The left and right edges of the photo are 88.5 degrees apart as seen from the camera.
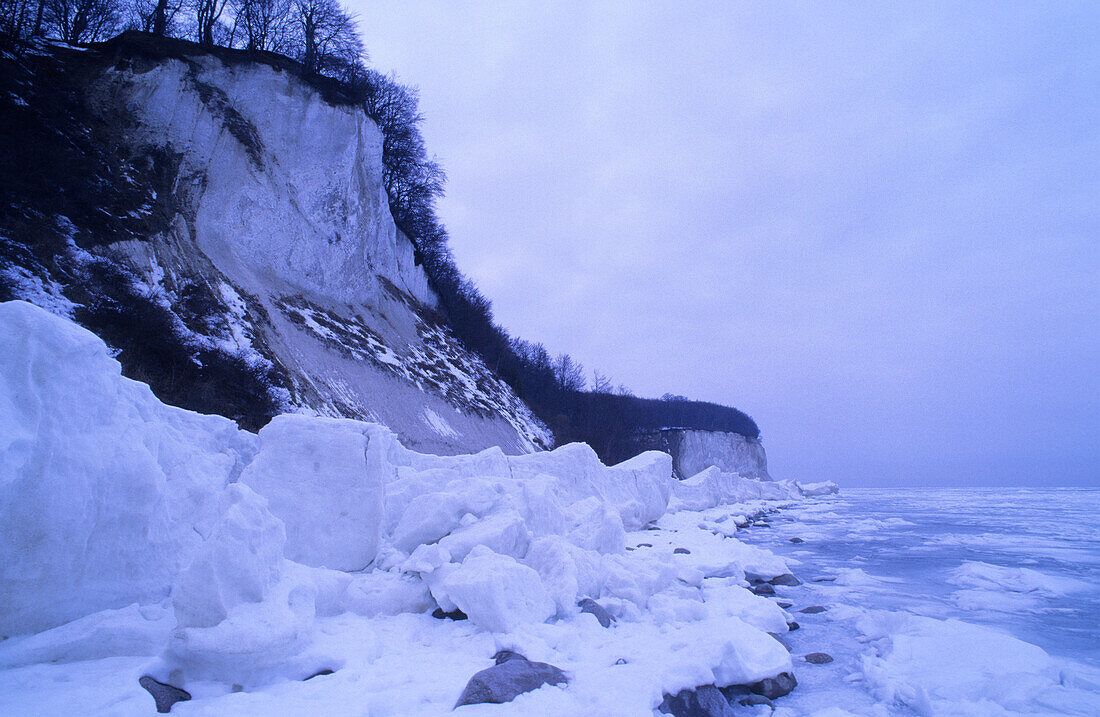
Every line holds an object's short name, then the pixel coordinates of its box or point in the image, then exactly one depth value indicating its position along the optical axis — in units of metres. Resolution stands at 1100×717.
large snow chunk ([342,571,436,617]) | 4.58
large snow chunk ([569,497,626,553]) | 6.66
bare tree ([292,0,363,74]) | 23.05
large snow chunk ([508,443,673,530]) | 10.47
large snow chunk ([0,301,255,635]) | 2.90
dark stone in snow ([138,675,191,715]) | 2.73
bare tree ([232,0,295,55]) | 22.77
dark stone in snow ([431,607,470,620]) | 4.59
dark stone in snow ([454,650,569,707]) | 3.15
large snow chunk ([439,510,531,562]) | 5.27
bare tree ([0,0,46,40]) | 16.19
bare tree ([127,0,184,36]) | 20.72
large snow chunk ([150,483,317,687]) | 3.06
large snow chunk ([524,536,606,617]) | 4.95
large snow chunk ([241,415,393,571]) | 5.06
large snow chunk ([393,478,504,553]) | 5.74
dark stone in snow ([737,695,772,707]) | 3.71
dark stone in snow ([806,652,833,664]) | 4.53
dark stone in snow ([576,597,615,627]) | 4.81
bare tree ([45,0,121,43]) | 22.03
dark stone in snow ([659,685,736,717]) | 3.36
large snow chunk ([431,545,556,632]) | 4.25
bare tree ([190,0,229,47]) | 21.45
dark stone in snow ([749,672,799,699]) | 3.85
